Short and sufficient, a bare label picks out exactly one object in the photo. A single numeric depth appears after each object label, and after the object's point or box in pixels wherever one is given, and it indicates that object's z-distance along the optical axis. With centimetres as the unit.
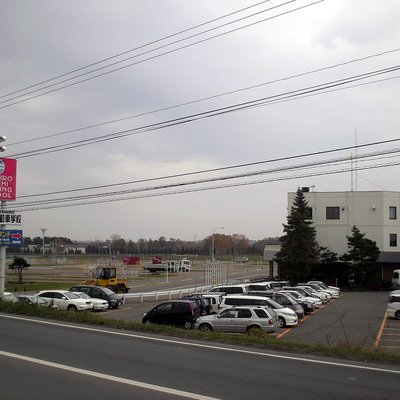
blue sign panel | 2577
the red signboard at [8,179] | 2720
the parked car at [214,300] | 2973
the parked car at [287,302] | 2950
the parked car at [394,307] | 3039
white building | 6175
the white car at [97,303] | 3326
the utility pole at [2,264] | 2627
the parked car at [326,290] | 4453
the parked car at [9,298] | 2400
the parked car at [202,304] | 2708
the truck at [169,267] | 9356
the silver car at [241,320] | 2203
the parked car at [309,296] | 3551
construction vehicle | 4838
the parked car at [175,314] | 2408
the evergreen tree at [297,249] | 5744
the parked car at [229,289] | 3623
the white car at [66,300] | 3122
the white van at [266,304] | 2569
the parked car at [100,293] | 3559
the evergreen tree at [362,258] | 5675
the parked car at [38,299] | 2987
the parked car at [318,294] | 3898
